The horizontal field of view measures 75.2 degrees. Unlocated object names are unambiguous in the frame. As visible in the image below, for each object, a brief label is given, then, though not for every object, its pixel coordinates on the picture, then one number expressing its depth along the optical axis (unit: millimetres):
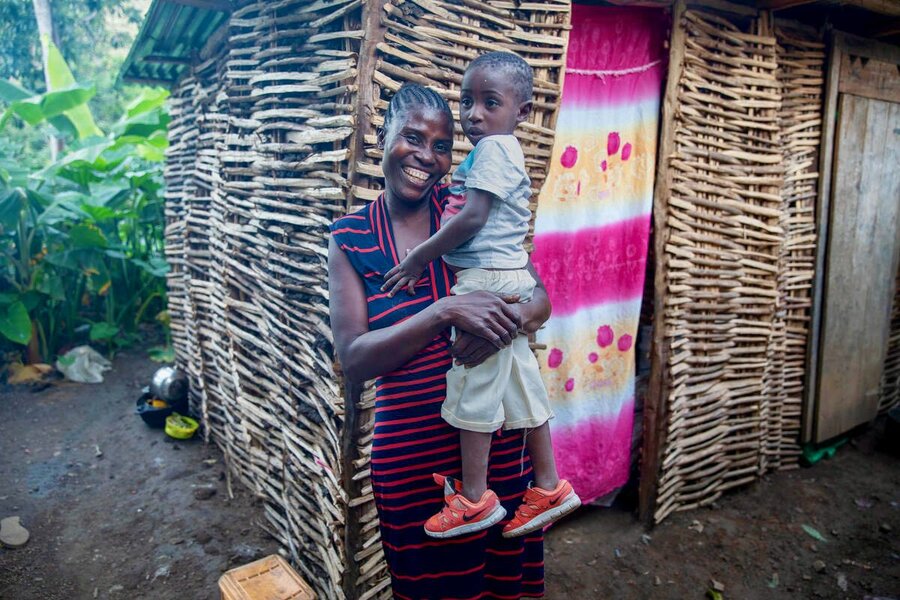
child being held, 1579
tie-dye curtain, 3260
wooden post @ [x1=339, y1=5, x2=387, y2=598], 2359
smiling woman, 1509
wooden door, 4387
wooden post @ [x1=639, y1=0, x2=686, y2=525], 3361
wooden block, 2713
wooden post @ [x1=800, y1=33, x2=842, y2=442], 4207
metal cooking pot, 5590
